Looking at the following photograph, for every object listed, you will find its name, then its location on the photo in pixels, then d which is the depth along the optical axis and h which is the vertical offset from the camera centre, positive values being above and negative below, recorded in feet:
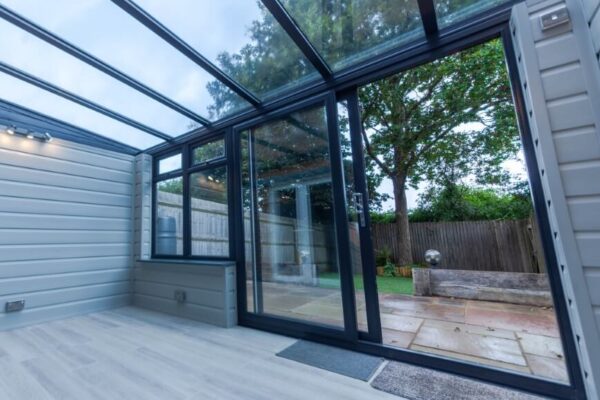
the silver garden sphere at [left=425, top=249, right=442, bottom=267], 14.34 -1.68
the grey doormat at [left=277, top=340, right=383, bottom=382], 5.80 -2.99
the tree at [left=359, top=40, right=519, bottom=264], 15.53 +6.65
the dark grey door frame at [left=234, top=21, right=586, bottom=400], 4.69 -2.30
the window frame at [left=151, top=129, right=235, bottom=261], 9.90 +2.98
